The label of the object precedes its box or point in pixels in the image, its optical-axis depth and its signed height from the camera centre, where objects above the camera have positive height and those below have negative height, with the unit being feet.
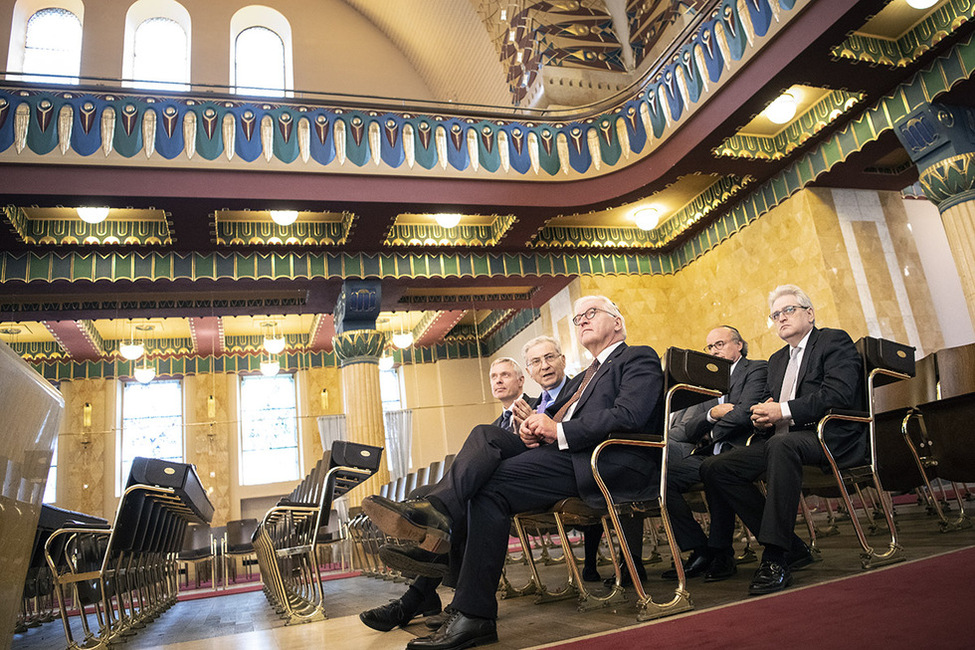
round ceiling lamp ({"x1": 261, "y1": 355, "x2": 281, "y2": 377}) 46.60 +10.73
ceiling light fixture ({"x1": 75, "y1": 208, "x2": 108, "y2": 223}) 27.73 +13.22
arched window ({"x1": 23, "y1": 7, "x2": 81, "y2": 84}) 38.88 +28.35
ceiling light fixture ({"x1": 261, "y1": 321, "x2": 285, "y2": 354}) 46.11 +12.13
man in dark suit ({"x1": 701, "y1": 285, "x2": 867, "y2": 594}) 8.79 +0.38
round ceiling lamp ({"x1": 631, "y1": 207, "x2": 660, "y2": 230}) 34.32 +12.93
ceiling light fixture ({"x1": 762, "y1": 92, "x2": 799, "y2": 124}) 25.93 +13.27
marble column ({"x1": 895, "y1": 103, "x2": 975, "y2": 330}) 23.61 +9.43
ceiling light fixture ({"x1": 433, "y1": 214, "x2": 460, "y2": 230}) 33.27 +13.58
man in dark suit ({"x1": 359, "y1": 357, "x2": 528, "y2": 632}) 8.95 -1.20
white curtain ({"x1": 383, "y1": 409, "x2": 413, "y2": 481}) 48.57 +5.23
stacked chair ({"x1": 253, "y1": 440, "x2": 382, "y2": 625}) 12.10 +0.23
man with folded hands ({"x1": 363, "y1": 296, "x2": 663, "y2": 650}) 7.64 +0.21
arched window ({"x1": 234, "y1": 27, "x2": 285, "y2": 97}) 42.78 +28.75
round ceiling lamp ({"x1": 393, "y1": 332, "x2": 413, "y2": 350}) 44.96 +11.07
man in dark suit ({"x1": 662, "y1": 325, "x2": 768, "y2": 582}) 11.20 +0.65
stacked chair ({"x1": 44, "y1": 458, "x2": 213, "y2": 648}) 11.34 +0.12
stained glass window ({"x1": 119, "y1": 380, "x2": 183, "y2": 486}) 47.19 +8.49
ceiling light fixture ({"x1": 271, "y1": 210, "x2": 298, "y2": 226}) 29.70 +13.09
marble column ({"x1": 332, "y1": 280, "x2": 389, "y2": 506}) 34.63 +7.97
